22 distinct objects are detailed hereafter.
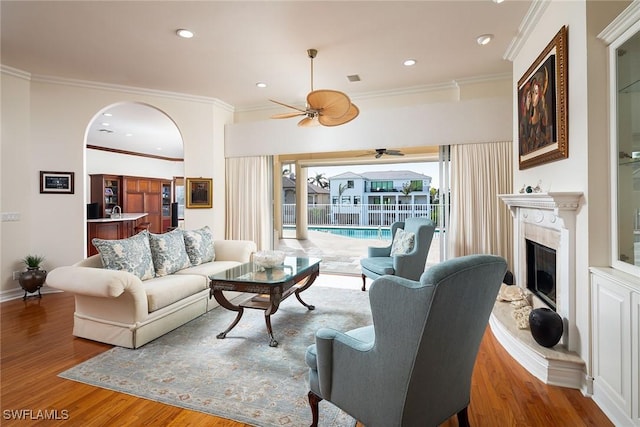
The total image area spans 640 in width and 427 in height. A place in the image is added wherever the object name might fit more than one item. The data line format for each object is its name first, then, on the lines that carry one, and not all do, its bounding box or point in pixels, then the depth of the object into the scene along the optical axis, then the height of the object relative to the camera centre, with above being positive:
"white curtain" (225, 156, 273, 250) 5.73 +0.24
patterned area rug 1.95 -1.19
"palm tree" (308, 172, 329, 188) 16.00 +1.60
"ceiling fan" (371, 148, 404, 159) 6.74 +1.28
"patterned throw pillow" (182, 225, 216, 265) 4.02 -0.43
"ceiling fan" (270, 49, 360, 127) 3.14 +1.09
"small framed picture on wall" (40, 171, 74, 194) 4.41 +0.45
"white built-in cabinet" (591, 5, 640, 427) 1.79 -0.20
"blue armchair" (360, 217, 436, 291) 3.89 -0.65
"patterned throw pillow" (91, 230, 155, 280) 3.03 -0.41
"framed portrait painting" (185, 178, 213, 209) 5.42 +0.34
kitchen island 6.04 -0.31
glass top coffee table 2.83 -0.66
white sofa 2.68 -0.82
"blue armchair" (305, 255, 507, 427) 1.30 -0.64
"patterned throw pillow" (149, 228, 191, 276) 3.52 -0.46
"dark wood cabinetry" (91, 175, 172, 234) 8.61 +0.51
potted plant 4.02 -0.80
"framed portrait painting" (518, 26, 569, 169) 2.44 +0.91
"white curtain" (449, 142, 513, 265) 4.38 +0.15
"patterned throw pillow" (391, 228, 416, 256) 4.12 -0.42
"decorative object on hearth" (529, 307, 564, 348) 2.31 -0.86
